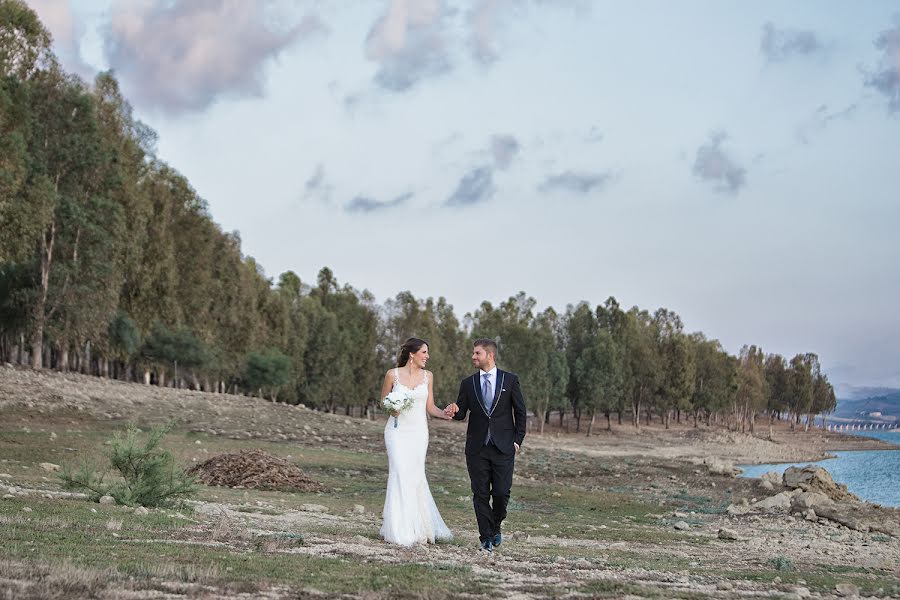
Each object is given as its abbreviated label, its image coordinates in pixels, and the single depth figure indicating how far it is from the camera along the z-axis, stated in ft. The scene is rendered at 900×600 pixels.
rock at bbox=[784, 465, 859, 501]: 101.76
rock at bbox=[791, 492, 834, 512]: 84.17
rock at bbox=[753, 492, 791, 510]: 86.84
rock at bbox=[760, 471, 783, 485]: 119.59
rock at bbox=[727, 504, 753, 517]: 83.23
